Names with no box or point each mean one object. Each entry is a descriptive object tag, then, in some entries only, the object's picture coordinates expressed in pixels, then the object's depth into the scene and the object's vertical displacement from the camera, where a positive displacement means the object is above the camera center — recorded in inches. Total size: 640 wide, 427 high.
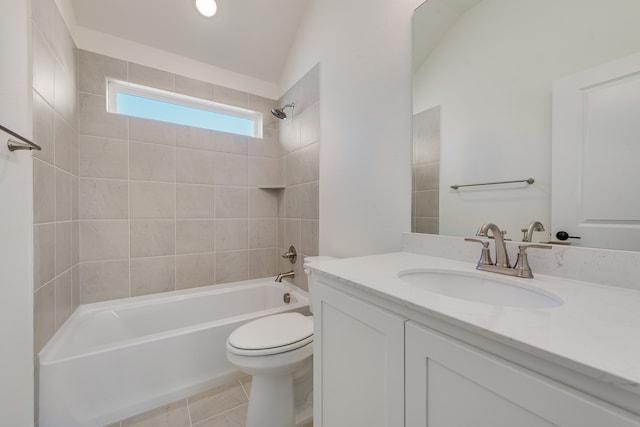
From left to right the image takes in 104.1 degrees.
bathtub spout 83.7 -21.7
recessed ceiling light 70.4 +58.3
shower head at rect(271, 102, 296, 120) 84.8 +34.0
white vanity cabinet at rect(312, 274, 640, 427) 15.4 -13.8
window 73.9 +33.6
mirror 31.0 +18.3
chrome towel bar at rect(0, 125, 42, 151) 36.9 +9.9
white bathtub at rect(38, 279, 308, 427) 46.6 -32.1
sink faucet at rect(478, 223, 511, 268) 33.0 -4.8
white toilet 45.5 -28.5
